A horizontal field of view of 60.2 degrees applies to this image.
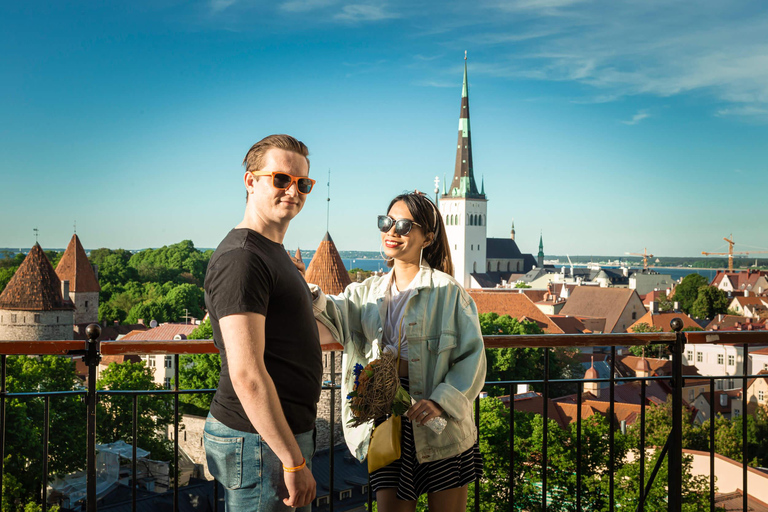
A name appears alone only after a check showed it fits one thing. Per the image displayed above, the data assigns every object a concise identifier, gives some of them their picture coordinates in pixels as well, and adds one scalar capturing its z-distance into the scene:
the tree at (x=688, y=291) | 62.34
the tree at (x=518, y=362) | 32.11
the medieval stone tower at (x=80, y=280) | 42.88
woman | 2.11
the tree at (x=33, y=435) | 20.23
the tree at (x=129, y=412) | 22.50
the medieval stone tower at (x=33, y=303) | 34.59
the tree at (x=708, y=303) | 60.19
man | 1.62
